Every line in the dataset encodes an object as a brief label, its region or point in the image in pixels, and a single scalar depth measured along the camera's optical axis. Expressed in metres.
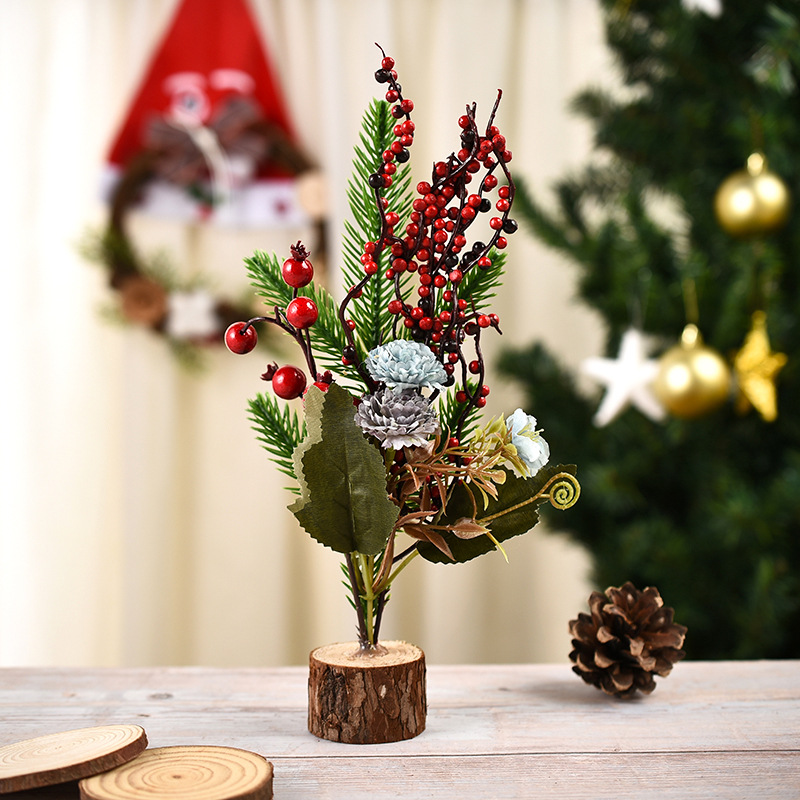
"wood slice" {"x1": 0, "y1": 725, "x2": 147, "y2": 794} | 0.50
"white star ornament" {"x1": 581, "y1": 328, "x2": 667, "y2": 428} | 1.26
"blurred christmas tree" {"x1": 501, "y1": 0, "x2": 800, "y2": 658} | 1.18
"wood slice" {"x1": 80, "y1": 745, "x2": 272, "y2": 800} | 0.49
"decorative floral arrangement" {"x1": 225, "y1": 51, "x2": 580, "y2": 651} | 0.59
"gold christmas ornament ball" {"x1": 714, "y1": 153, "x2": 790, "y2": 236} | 1.15
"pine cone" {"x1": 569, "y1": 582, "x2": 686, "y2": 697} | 0.72
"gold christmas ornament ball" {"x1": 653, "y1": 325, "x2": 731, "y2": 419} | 1.16
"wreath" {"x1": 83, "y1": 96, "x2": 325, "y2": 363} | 1.71
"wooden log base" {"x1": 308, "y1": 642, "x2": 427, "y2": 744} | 0.62
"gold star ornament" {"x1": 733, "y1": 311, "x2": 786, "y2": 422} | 1.18
